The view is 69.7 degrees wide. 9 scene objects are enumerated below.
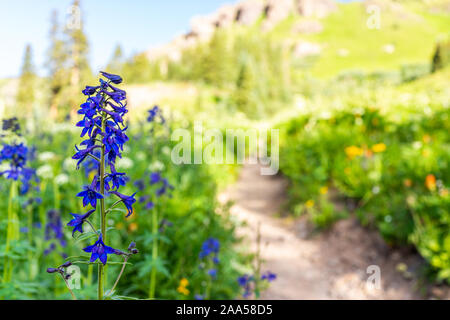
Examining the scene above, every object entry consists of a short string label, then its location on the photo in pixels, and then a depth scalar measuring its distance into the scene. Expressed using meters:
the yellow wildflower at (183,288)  2.86
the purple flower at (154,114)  2.79
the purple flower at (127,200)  1.13
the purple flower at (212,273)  2.62
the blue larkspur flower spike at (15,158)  2.18
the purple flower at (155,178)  2.77
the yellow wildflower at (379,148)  5.43
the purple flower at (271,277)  2.57
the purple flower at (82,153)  1.07
